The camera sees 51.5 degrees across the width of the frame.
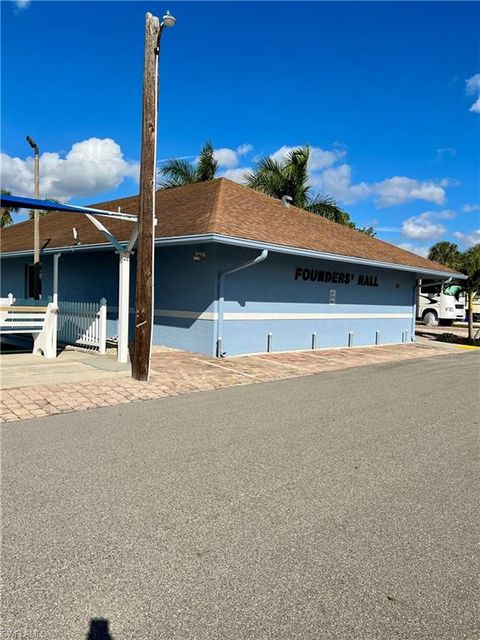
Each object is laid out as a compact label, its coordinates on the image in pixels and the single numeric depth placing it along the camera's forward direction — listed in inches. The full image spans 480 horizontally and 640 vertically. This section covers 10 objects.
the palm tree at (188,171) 1165.1
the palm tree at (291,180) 1127.6
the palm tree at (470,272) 813.9
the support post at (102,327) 450.9
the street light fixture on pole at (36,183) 687.4
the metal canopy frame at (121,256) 359.9
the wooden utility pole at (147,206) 343.0
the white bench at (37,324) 411.8
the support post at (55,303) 408.1
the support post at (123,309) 389.7
